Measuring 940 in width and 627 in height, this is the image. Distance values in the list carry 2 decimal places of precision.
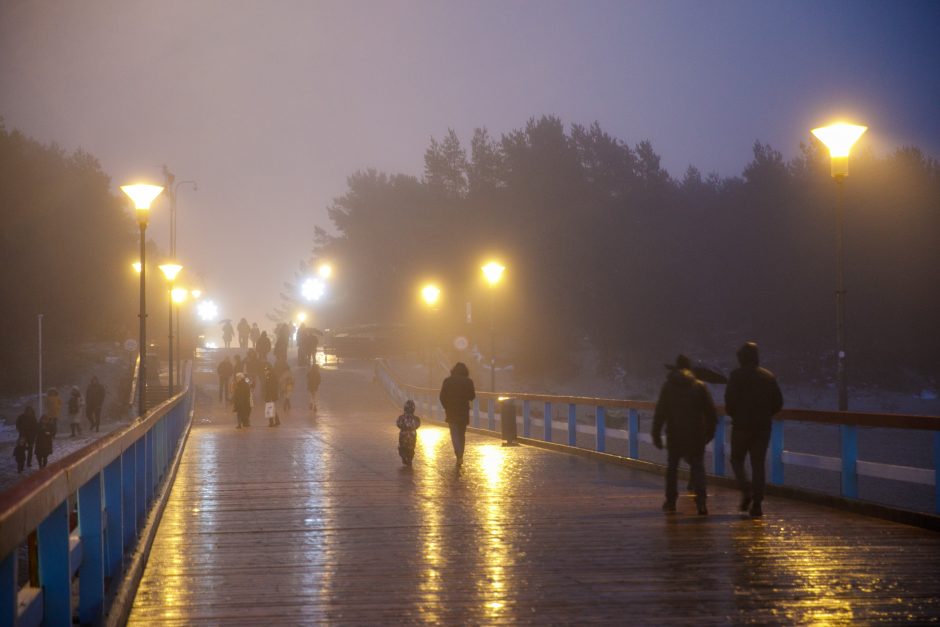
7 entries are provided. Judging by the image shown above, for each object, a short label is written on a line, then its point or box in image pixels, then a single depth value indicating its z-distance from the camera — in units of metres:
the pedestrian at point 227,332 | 70.38
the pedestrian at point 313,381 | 39.03
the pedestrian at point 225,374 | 42.78
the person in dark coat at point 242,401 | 32.03
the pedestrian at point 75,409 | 36.38
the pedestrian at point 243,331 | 64.00
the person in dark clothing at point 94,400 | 36.81
